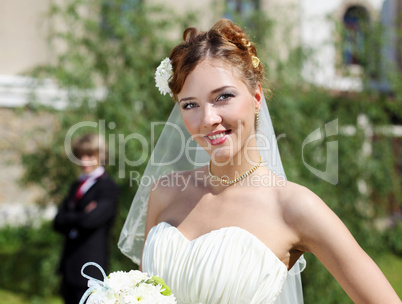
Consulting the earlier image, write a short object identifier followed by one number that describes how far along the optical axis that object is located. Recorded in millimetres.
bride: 1717
